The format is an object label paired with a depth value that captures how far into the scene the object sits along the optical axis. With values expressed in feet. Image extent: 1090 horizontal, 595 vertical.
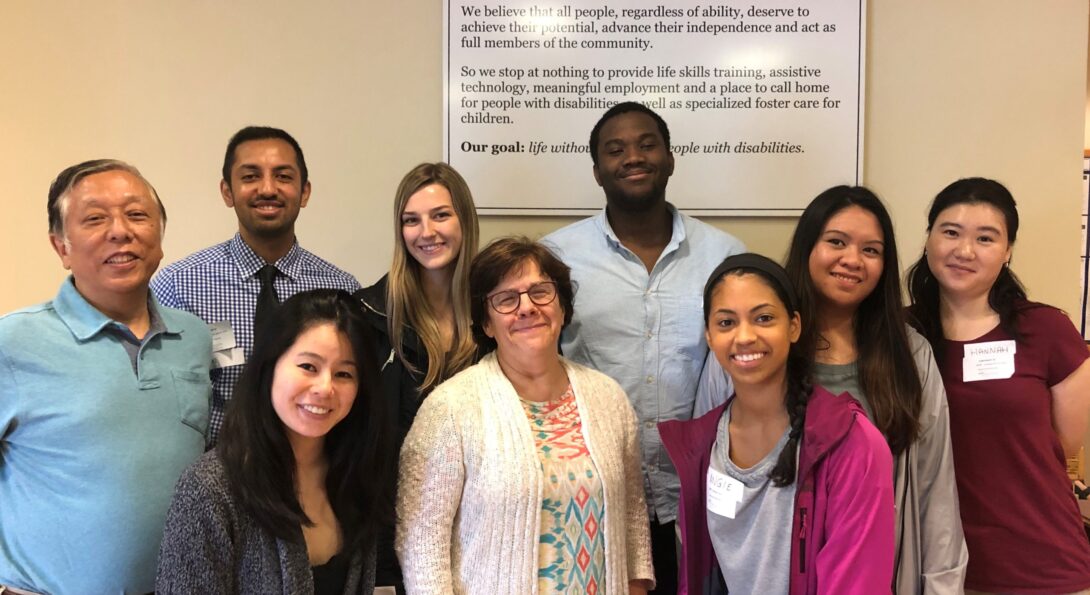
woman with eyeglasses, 5.00
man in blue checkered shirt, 7.11
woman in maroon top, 6.25
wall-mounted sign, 9.08
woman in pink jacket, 4.80
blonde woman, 6.36
